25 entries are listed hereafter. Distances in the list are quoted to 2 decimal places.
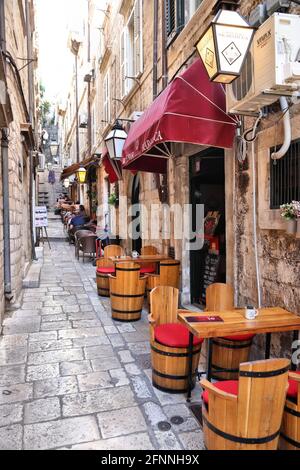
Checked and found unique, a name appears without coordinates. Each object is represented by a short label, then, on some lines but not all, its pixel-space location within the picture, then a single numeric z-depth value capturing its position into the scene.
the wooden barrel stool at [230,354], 3.41
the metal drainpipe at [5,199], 5.23
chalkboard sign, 5.66
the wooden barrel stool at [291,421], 2.17
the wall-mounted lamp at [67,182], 25.93
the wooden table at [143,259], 6.27
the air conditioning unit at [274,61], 2.80
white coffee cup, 3.04
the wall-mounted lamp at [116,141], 7.79
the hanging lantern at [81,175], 15.35
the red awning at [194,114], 4.02
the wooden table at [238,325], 2.78
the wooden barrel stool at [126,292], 5.29
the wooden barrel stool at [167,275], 5.91
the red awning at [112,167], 8.67
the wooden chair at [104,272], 6.79
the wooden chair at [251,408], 2.00
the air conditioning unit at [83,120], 18.58
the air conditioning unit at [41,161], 14.91
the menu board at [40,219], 12.33
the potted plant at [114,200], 11.54
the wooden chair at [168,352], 3.17
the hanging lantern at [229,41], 3.02
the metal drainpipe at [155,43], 7.21
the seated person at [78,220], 14.24
